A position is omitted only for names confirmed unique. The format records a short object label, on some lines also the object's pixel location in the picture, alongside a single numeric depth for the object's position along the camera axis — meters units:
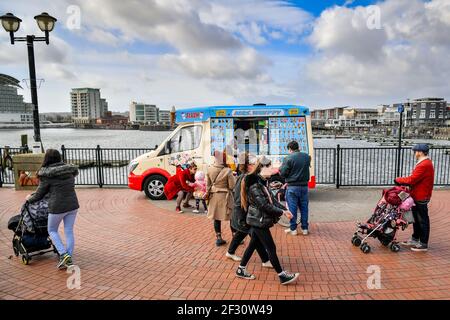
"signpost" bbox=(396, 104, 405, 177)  10.69
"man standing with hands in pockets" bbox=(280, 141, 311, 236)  6.04
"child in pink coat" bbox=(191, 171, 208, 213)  7.21
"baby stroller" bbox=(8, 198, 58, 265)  4.98
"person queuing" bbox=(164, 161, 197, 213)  8.02
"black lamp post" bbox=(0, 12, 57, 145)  9.42
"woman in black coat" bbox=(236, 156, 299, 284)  4.13
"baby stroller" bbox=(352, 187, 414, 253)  5.24
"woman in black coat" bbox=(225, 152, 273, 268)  4.53
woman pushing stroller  4.56
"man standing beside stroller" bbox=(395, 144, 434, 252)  5.17
